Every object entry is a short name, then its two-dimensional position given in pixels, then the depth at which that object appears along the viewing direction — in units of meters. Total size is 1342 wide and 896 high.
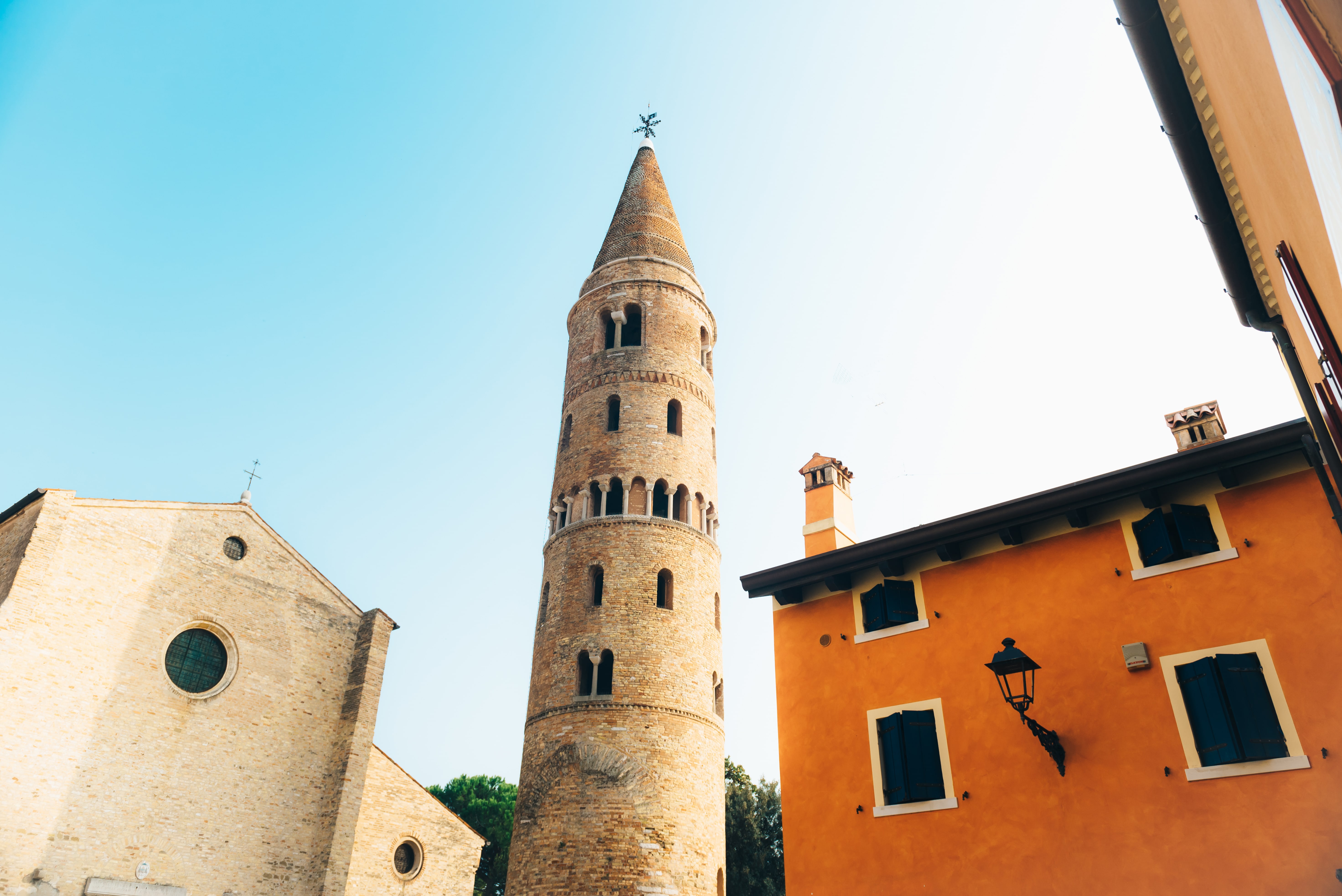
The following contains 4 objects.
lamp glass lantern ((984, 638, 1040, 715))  9.25
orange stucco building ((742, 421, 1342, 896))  8.69
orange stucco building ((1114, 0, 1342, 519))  3.28
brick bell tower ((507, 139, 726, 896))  18.64
